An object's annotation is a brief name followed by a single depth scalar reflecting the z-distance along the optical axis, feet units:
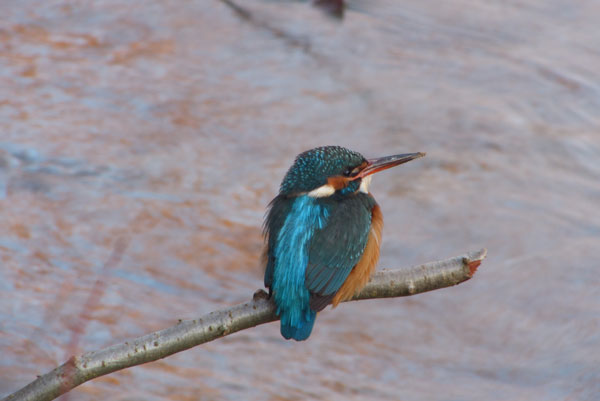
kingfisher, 17.42
